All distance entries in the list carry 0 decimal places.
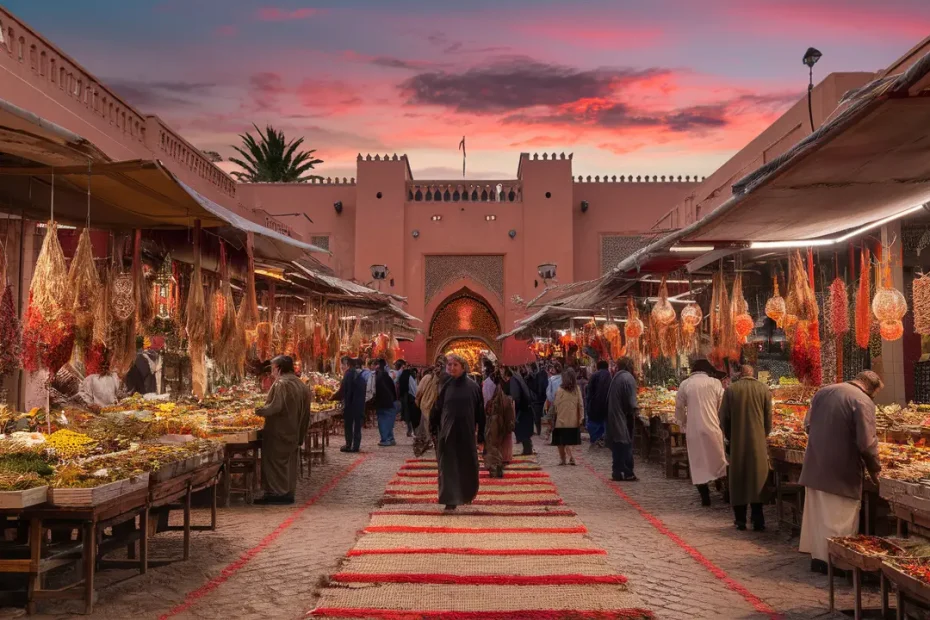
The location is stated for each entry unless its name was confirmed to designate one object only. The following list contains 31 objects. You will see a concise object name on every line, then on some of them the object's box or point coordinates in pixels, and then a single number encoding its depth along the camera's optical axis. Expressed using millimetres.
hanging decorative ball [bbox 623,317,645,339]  11703
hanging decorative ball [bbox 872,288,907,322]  6383
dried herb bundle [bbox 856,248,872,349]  7109
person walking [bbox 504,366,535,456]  12141
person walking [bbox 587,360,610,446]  11992
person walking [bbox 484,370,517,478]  9672
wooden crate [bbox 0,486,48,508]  4184
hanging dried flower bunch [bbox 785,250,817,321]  7180
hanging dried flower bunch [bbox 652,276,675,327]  9477
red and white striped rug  4449
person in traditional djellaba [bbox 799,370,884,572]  5023
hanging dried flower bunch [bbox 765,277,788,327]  7648
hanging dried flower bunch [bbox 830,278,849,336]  7301
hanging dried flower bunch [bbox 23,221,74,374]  4723
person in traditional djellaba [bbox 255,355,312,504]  8000
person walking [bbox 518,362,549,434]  16406
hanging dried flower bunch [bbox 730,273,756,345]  8078
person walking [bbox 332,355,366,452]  12016
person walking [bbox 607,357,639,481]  9688
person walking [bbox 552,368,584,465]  11031
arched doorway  27203
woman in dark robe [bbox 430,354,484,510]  7375
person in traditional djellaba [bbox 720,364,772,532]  6703
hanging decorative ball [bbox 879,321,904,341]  6496
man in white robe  7660
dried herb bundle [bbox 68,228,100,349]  4992
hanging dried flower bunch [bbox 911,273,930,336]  5691
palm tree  33000
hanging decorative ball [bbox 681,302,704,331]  9398
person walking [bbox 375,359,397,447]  13383
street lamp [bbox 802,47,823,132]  9062
